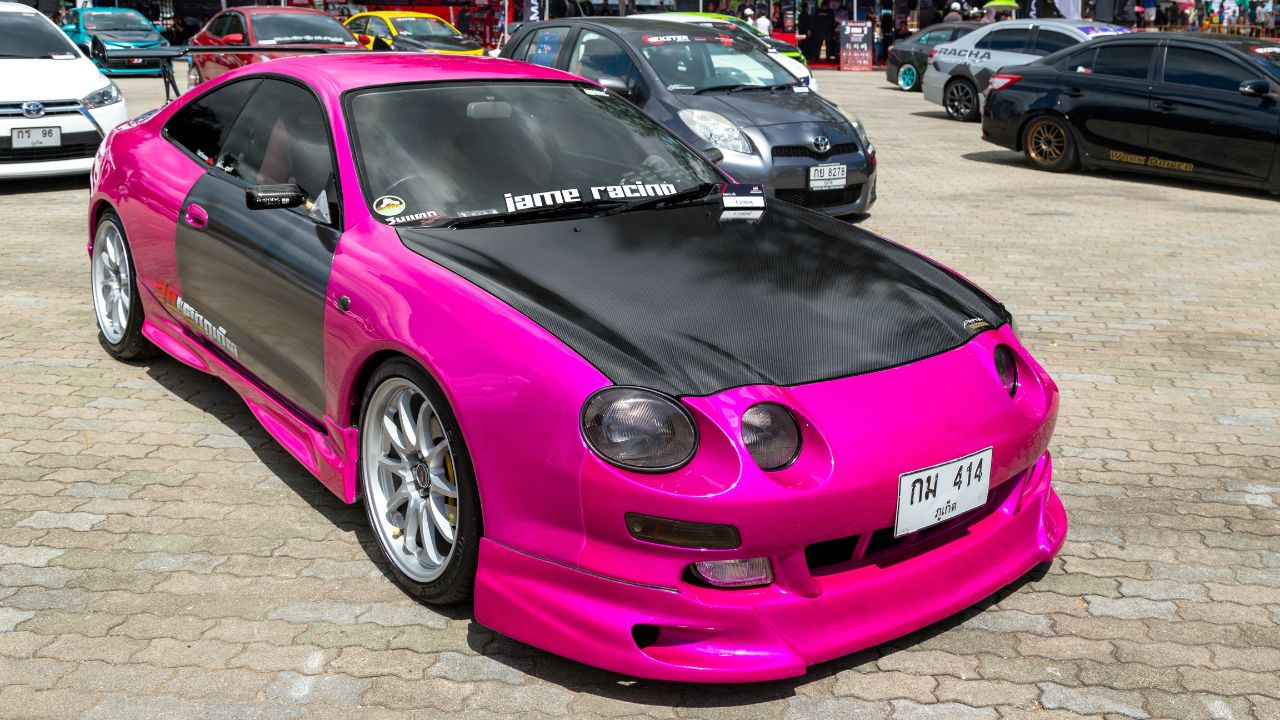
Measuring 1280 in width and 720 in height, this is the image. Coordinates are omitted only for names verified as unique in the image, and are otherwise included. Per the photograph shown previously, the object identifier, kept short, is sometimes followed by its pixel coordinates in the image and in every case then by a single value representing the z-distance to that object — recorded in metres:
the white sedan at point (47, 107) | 10.61
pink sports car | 2.90
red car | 17.52
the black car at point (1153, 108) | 11.09
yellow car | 22.17
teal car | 24.73
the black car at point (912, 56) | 22.36
